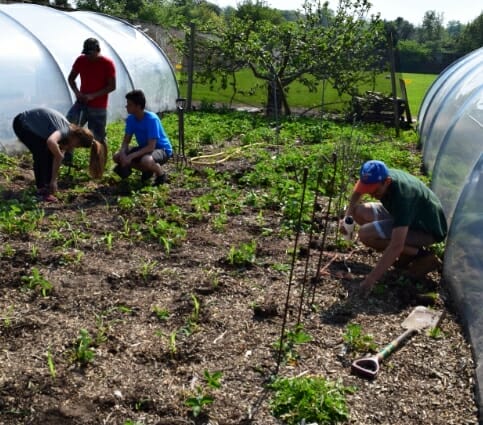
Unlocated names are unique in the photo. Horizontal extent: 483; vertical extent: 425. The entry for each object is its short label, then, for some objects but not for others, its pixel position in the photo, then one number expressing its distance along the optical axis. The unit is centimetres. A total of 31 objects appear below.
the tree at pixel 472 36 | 4991
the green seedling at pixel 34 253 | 504
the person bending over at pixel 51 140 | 621
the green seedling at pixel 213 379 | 334
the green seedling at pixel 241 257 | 516
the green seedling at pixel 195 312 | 418
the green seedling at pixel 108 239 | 541
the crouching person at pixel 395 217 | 459
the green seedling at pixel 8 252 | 510
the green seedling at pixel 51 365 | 343
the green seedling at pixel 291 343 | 376
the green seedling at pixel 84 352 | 360
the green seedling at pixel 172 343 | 373
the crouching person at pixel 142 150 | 716
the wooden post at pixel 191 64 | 1089
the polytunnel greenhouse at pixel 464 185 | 418
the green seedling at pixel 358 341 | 392
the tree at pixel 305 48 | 1552
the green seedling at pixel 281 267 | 508
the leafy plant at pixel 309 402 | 314
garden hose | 892
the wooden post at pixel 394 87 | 1338
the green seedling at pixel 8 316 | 398
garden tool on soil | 364
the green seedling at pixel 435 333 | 414
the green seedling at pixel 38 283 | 446
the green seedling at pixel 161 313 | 419
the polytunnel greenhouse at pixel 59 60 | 887
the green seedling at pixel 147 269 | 481
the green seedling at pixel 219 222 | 601
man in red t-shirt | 795
